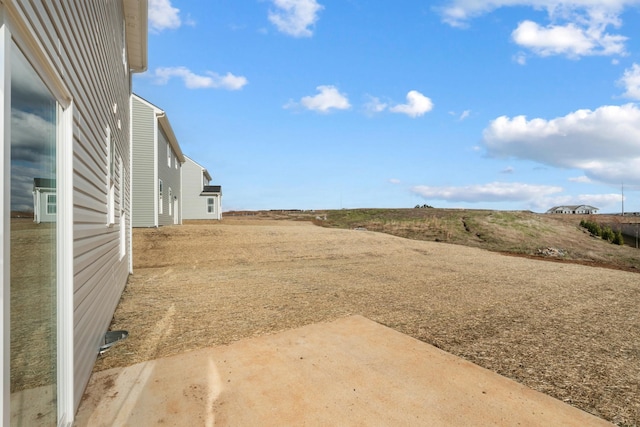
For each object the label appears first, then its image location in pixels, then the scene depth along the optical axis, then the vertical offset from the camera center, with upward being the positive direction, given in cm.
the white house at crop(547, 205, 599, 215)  8355 +159
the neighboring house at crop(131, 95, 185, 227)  1612 +246
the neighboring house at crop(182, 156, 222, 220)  2862 +167
